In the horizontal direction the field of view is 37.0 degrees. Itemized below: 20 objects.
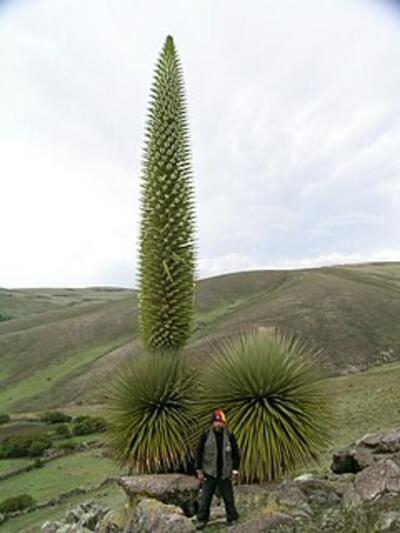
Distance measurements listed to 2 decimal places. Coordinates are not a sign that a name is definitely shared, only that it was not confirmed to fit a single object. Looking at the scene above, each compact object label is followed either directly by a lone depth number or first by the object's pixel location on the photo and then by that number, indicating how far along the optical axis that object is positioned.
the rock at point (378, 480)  10.14
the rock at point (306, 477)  11.59
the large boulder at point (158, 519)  9.88
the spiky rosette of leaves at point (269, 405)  10.29
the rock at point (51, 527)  13.11
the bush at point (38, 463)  36.72
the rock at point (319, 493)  10.68
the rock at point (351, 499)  9.96
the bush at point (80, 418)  50.47
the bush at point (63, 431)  45.31
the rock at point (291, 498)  10.04
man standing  9.95
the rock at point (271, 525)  9.11
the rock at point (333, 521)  9.16
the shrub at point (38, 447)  39.91
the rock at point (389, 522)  8.53
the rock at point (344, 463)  13.59
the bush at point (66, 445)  40.69
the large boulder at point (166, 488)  10.61
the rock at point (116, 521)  11.27
